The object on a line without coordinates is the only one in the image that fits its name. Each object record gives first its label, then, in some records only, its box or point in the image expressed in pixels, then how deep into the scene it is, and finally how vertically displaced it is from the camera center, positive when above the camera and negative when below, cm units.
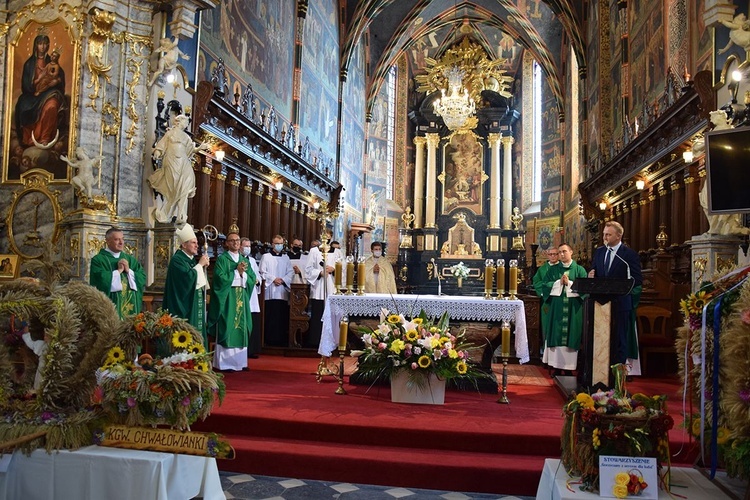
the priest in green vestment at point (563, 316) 841 -30
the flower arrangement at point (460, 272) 1559 +46
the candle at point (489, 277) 749 +16
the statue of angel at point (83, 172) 817 +140
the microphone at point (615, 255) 694 +41
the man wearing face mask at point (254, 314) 980 -44
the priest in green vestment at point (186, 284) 776 +1
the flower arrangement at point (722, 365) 325 -38
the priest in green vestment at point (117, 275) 723 +10
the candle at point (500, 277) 732 +16
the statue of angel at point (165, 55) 898 +318
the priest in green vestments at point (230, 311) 850 -33
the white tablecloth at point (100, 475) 377 -113
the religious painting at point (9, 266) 844 +21
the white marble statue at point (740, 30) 764 +314
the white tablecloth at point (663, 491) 335 -104
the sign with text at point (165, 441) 390 -94
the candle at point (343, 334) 723 -51
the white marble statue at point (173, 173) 893 +155
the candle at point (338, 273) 881 +21
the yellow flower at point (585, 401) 362 -60
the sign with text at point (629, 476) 331 -94
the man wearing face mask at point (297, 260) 1131 +50
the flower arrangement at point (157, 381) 399 -60
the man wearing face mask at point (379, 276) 905 +18
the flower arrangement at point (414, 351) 626 -60
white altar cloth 722 -22
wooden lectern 588 -41
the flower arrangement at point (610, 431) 344 -74
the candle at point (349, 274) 777 +17
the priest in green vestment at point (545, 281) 874 +14
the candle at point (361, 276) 776 +15
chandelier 2322 +677
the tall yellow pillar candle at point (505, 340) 686 -52
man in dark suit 675 +24
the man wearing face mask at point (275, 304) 1118 -30
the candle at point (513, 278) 793 +17
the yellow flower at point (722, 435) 348 -75
